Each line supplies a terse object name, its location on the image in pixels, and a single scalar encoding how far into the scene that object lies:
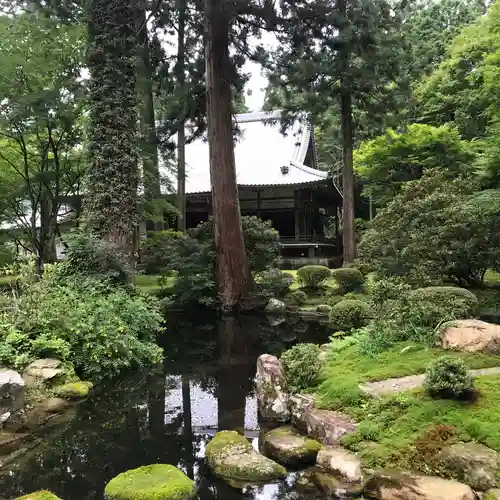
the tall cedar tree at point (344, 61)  12.23
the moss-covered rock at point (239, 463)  4.00
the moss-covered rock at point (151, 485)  3.60
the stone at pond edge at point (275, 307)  13.14
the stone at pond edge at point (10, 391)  4.93
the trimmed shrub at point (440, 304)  6.27
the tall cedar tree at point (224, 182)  13.23
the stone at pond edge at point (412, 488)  3.30
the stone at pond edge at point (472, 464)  3.42
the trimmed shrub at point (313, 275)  14.51
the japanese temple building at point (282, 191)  21.73
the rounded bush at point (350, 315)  9.89
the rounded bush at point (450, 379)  4.26
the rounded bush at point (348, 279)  13.53
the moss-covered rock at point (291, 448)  4.29
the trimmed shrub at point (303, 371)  5.60
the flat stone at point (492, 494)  3.25
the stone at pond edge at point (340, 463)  3.82
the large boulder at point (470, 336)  5.43
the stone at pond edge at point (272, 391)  5.36
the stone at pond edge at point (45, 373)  5.78
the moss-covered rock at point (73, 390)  5.95
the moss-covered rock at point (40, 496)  3.44
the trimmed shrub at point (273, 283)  13.56
